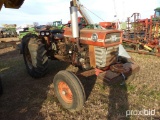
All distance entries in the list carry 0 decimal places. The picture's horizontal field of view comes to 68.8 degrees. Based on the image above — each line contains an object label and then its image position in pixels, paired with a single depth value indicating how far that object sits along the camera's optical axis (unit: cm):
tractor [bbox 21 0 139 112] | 211
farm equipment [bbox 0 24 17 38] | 1523
